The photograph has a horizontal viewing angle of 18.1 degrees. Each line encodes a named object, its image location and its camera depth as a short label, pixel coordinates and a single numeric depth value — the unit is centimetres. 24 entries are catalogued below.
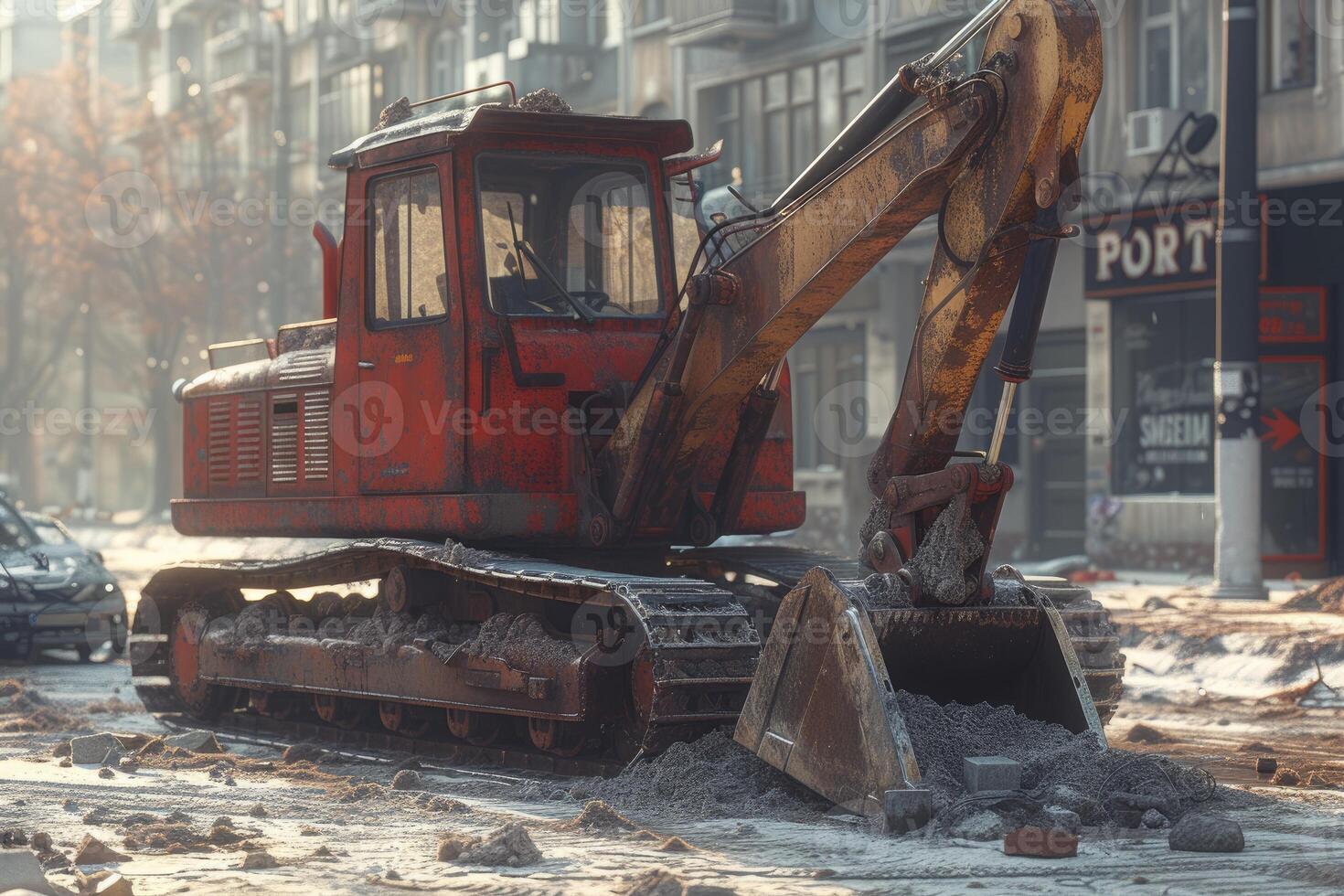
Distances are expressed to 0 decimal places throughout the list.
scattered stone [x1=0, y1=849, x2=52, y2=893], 1366
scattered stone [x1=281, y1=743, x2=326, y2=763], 2227
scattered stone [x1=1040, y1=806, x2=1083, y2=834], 1584
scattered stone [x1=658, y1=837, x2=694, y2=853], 1552
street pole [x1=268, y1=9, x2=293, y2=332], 7631
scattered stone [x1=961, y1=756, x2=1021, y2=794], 1623
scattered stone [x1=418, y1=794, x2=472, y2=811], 1795
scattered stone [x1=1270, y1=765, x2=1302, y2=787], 1914
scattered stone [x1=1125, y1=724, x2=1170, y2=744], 2325
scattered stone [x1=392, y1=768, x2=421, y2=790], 1950
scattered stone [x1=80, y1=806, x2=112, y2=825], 1730
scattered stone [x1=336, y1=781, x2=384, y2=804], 1877
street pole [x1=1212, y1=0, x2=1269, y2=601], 3553
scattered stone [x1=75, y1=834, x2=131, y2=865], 1523
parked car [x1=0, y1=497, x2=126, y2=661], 3287
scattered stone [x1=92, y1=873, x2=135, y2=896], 1355
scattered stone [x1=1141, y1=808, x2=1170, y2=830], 1625
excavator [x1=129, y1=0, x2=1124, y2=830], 1680
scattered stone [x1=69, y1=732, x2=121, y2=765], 2169
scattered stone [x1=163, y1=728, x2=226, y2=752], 2305
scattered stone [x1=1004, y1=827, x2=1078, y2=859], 1494
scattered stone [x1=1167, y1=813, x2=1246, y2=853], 1522
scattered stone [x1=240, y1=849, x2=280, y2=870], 1502
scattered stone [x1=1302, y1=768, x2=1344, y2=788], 1906
